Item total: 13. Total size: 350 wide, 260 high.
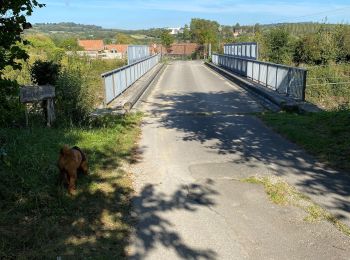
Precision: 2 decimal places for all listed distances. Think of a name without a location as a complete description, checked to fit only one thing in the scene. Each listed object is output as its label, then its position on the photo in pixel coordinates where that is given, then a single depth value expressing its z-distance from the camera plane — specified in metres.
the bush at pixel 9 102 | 4.12
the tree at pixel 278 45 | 45.19
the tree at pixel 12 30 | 4.15
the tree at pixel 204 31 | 86.56
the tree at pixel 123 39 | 120.01
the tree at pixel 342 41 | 39.72
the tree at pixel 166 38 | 92.12
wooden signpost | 9.09
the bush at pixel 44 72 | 9.89
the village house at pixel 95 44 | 116.79
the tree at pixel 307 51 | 41.34
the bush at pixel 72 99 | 10.44
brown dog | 5.74
